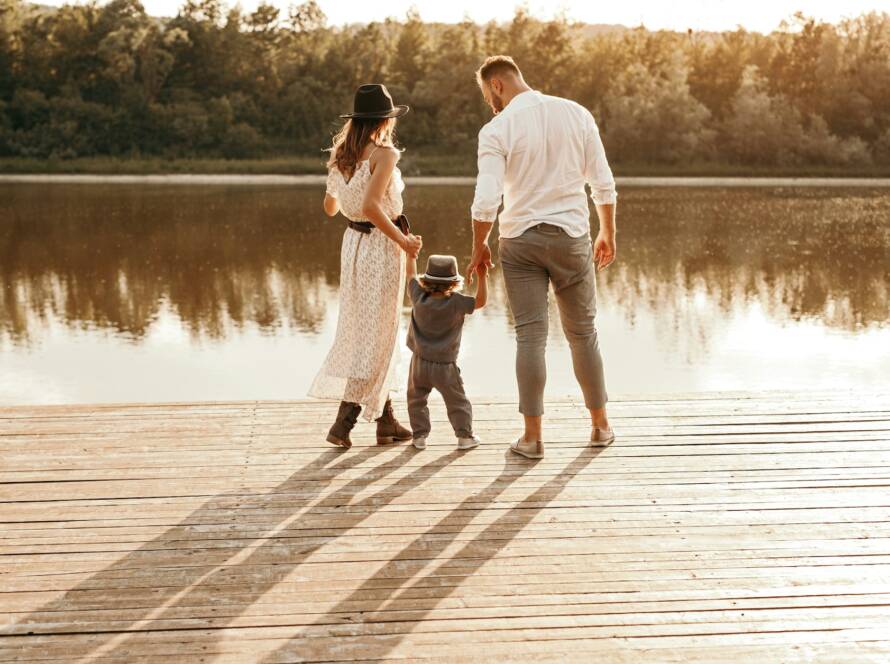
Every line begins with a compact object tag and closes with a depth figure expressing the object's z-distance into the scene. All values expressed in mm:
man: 3805
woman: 4012
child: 4078
